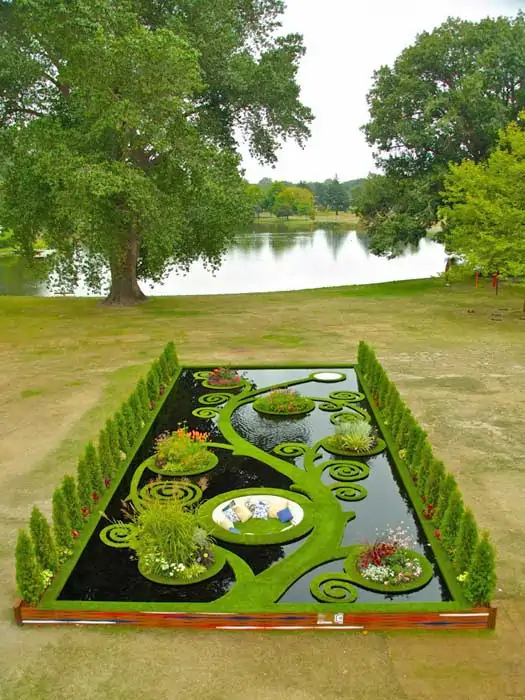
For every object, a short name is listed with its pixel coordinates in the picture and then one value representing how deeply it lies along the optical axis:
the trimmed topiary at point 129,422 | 13.78
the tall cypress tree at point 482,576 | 8.09
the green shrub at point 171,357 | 19.04
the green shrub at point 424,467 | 11.43
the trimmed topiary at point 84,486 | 10.86
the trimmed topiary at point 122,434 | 13.28
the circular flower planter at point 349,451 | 13.29
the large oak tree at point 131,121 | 24.62
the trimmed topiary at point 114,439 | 12.59
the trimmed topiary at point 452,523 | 9.54
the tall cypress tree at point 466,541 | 8.80
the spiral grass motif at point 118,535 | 9.95
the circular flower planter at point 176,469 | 12.47
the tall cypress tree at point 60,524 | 9.57
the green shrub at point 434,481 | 10.78
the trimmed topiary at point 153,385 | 16.50
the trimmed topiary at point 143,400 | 15.21
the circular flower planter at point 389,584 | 8.76
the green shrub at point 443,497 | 10.18
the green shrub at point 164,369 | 18.09
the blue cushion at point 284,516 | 10.62
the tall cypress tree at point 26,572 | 8.25
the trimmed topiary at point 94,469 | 11.27
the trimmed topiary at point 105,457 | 11.99
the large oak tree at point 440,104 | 36.75
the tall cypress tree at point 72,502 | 10.03
